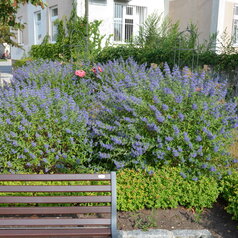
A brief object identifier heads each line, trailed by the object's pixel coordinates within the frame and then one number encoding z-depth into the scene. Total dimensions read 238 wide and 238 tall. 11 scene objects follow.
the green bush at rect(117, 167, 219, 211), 3.21
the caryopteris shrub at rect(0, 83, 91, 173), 3.63
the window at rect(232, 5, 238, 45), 14.12
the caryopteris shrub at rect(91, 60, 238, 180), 3.36
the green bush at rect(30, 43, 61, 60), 13.98
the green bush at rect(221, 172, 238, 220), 3.05
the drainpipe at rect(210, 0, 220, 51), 13.46
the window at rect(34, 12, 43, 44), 17.41
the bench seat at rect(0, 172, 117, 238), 2.43
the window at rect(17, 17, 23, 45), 20.23
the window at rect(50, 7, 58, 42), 15.69
